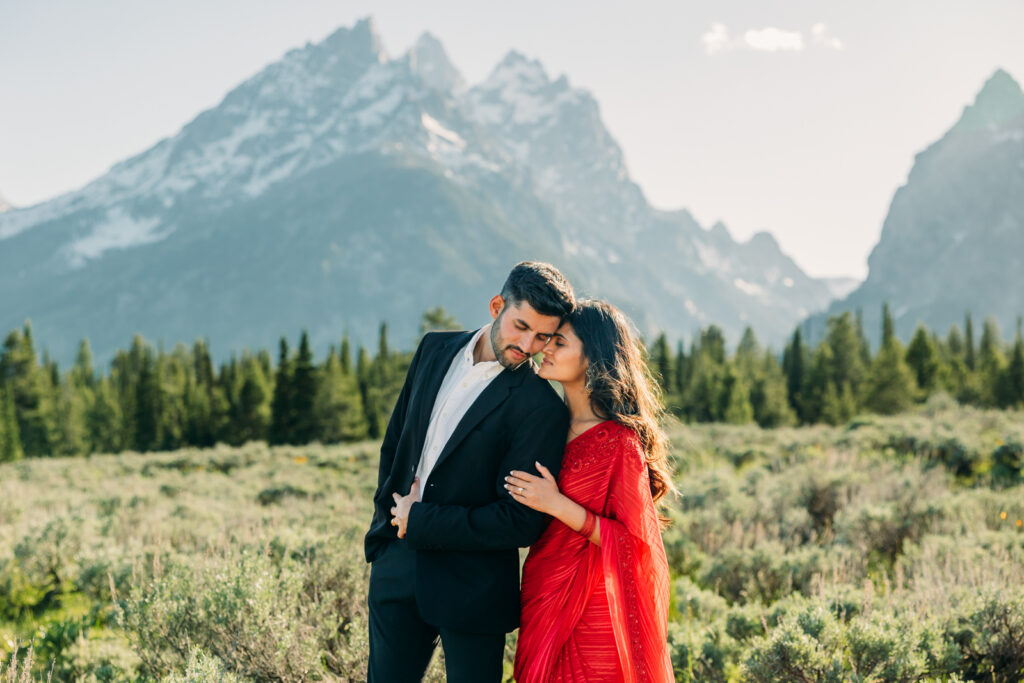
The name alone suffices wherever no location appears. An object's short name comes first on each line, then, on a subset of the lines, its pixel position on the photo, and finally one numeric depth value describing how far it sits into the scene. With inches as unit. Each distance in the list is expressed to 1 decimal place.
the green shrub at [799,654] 139.3
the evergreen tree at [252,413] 1636.3
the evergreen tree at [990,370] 1465.3
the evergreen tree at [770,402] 1617.9
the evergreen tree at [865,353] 1979.6
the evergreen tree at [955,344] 2403.3
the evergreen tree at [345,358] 1968.0
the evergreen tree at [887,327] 1621.3
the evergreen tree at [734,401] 1546.5
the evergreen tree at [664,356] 1950.7
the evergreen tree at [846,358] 1786.4
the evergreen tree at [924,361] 1589.6
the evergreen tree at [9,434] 1435.8
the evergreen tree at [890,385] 1387.8
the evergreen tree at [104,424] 1859.0
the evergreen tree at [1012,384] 1450.5
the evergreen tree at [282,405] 1590.8
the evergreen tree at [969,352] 2235.7
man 101.4
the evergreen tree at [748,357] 2128.0
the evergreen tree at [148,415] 1753.2
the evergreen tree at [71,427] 1750.7
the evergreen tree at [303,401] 1573.6
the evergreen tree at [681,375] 2066.4
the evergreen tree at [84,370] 2536.9
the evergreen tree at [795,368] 1931.6
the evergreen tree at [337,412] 1567.4
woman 107.7
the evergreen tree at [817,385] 1717.5
